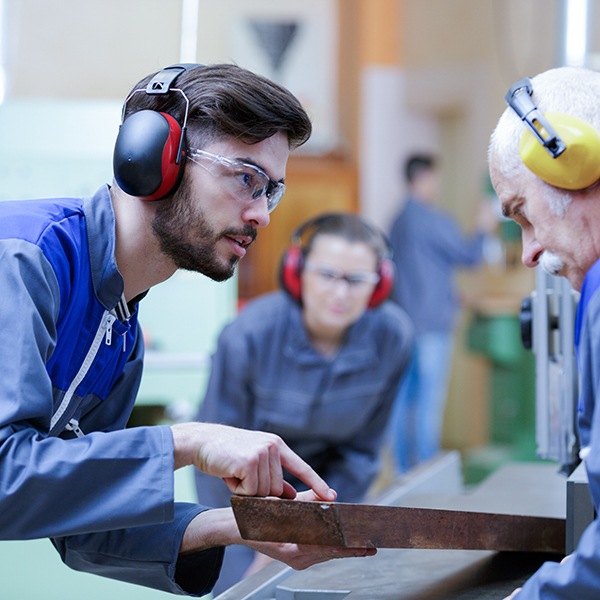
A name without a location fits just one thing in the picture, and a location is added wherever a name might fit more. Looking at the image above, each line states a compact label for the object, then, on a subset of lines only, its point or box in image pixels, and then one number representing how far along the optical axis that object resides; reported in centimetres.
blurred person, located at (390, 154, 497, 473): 723
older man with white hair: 312
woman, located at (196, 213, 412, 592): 477
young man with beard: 315
